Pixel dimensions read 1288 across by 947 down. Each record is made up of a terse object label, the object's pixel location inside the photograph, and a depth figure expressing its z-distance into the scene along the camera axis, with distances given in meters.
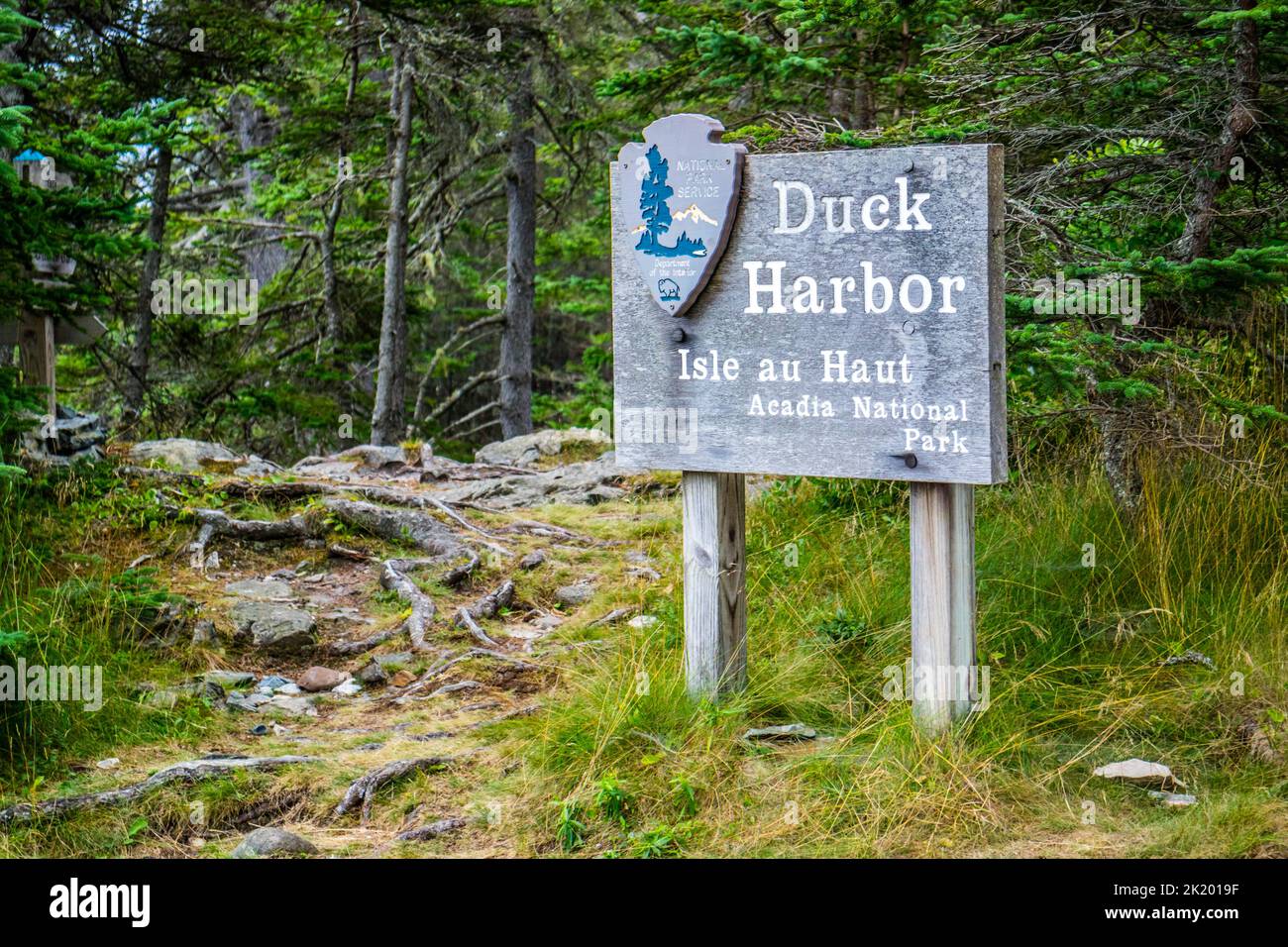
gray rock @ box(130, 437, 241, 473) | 10.30
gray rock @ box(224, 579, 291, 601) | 7.55
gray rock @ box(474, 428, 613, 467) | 13.55
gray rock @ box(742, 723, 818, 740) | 4.85
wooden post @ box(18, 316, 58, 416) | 8.12
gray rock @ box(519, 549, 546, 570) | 8.34
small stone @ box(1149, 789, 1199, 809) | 4.17
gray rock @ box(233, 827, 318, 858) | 4.23
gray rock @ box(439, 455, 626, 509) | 10.76
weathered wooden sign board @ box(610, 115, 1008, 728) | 4.46
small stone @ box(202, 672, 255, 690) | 6.25
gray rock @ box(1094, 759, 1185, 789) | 4.33
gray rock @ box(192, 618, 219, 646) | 6.62
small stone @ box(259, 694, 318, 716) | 6.10
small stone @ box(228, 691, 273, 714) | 6.04
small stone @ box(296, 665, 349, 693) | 6.46
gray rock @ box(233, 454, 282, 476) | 10.24
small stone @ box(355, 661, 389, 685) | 6.54
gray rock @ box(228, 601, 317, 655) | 6.81
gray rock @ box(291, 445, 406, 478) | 12.34
